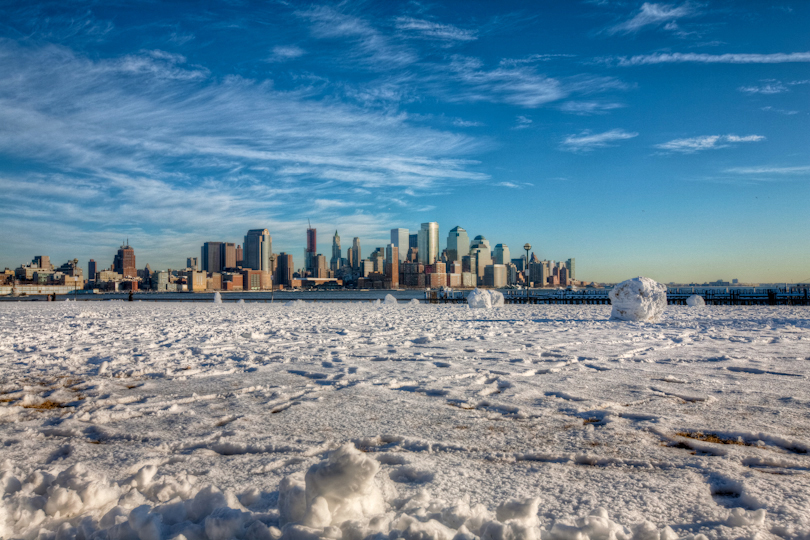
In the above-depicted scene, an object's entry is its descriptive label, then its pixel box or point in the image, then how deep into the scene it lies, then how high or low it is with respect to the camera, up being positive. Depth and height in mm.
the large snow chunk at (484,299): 29062 -1205
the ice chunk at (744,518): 2477 -1279
